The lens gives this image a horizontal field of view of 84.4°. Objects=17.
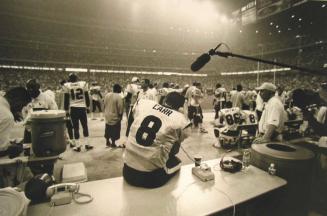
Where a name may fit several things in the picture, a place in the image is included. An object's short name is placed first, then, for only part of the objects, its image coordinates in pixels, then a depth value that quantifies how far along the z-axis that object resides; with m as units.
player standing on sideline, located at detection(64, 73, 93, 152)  4.87
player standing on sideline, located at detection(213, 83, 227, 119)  8.99
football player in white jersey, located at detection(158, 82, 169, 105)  8.16
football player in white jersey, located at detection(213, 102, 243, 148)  5.04
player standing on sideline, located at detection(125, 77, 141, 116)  7.21
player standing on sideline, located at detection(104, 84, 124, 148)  5.20
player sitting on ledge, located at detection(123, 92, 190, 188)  1.72
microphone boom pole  1.46
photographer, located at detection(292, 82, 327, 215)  2.78
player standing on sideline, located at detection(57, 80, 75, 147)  4.95
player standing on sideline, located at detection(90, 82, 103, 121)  10.02
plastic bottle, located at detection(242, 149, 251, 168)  2.28
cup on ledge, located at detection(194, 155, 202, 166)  2.22
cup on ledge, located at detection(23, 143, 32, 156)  3.04
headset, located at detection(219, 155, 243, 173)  2.17
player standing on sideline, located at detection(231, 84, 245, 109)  8.17
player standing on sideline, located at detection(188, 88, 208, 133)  7.36
